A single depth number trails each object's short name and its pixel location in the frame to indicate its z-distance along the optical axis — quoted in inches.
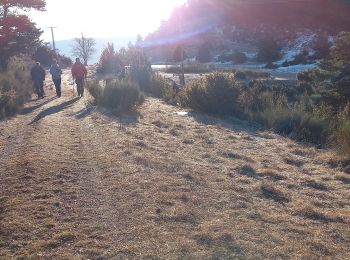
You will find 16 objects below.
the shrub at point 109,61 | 1492.4
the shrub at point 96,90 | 665.4
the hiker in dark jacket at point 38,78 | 818.2
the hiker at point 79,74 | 799.1
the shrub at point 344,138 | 352.7
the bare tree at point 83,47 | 3634.4
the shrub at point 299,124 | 459.8
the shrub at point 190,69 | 1837.1
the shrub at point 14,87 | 603.2
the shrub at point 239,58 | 2765.7
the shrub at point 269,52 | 2657.5
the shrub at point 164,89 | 752.3
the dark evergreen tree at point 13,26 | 1189.8
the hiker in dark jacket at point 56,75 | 815.7
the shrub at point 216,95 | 613.0
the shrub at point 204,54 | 3181.6
